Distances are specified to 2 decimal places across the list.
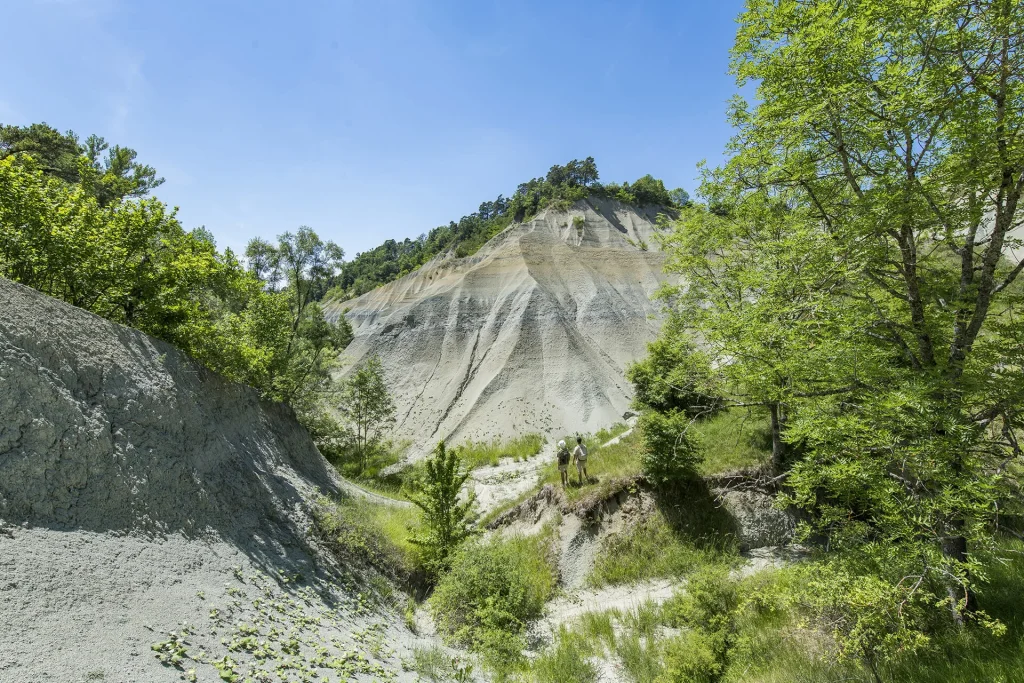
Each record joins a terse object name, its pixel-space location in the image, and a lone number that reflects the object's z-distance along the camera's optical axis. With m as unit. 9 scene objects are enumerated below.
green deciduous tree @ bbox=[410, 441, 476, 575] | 11.52
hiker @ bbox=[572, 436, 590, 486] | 13.95
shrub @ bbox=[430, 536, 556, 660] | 8.95
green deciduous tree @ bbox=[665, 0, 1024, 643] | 5.80
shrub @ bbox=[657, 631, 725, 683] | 7.53
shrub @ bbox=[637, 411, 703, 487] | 12.27
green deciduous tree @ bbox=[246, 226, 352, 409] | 22.27
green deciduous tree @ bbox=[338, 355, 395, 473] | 26.03
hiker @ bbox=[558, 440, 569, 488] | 14.03
